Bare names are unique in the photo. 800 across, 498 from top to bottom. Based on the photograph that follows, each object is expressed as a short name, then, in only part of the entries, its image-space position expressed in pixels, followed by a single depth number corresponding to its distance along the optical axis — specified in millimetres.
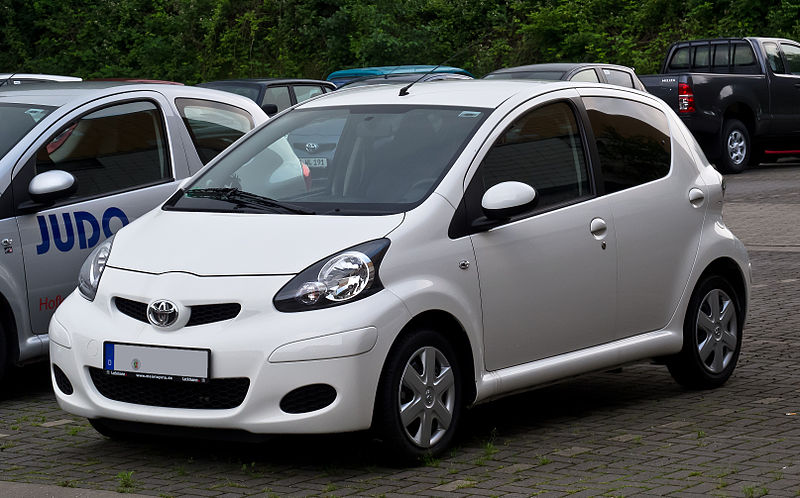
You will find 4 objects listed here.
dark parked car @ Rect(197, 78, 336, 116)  31283
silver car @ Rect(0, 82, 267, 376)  11737
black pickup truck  34558
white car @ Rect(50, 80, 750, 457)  8865
